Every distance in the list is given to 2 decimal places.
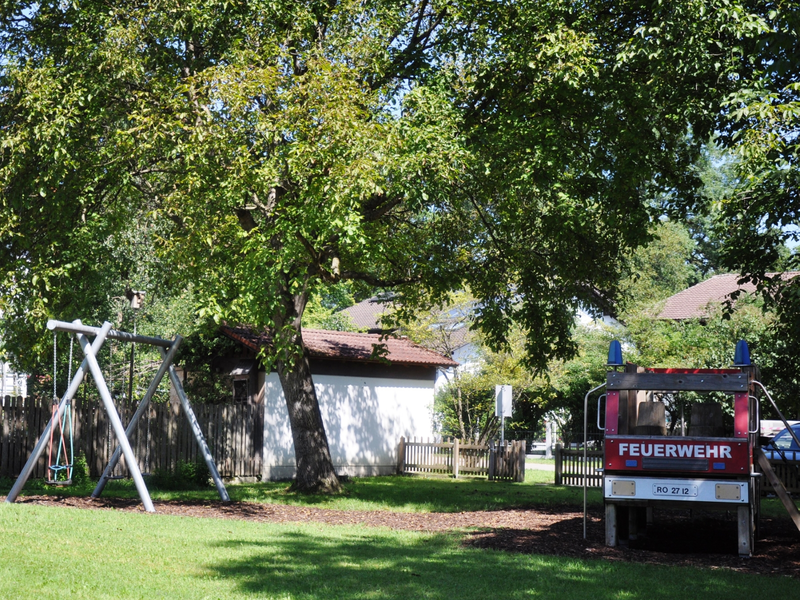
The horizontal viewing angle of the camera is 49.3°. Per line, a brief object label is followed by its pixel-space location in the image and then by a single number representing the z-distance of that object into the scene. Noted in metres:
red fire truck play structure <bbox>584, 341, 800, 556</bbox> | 10.79
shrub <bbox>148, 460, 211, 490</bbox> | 18.72
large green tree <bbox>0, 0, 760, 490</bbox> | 13.23
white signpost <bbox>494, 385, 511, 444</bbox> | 27.44
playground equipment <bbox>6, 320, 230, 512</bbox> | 13.66
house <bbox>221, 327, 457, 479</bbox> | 22.95
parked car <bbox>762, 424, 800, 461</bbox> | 21.70
